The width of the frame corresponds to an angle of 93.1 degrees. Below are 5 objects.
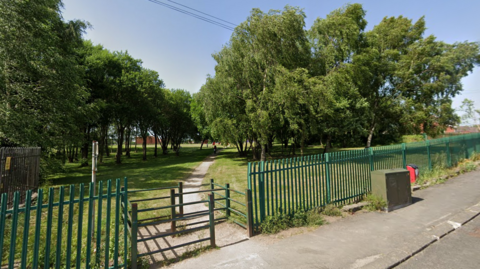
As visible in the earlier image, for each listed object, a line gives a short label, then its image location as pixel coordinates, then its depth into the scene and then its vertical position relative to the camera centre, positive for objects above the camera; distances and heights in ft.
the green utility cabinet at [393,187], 21.93 -4.80
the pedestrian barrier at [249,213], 16.34 -5.21
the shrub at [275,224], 17.09 -6.38
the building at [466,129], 115.75 +3.93
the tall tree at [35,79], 37.06 +13.04
